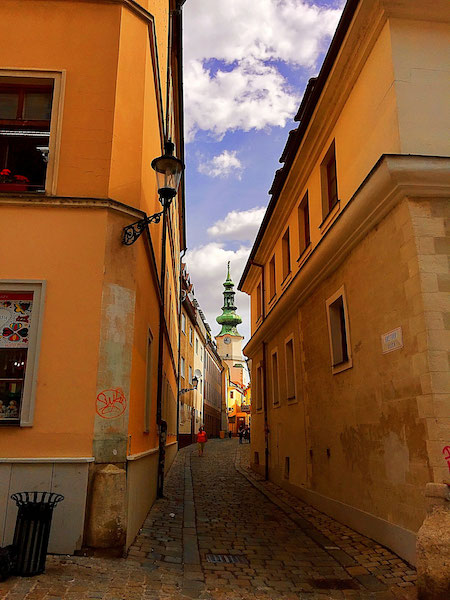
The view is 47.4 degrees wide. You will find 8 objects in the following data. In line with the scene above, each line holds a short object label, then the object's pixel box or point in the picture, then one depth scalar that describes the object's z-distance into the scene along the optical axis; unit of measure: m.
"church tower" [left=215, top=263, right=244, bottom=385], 83.12
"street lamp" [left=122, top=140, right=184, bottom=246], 6.81
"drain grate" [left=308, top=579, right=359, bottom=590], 5.51
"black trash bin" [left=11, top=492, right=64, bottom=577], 4.89
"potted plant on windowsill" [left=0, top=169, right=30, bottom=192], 7.20
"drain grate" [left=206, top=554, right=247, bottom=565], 6.44
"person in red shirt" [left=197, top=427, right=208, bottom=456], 25.53
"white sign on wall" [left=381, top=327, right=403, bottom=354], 6.85
